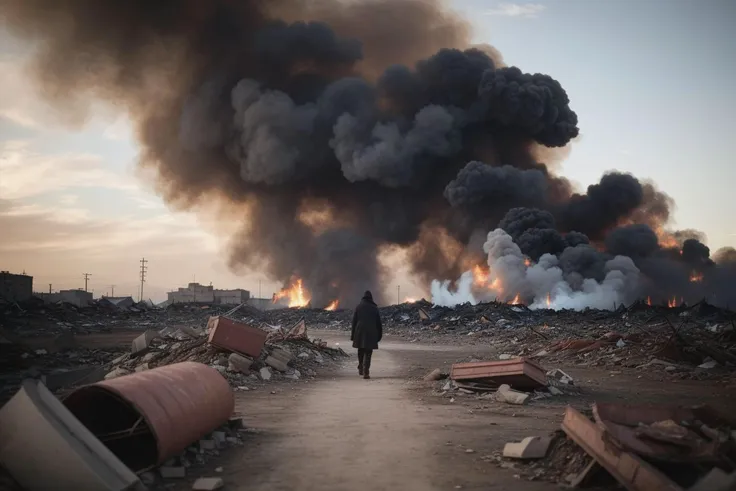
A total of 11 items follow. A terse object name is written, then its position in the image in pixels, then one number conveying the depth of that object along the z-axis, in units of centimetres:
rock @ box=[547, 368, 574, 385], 1142
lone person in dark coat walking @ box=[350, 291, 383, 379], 1380
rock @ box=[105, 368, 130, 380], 1200
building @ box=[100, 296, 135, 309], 4775
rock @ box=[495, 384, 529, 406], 955
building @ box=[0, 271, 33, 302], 4054
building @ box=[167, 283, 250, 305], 8819
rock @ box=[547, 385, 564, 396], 1039
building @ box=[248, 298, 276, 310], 10843
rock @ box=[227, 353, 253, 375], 1221
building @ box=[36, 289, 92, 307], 6119
